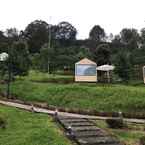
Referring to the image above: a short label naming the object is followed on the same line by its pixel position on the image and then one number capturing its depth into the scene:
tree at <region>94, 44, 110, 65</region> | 26.80
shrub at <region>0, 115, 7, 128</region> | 10.49
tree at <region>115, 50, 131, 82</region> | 19.82
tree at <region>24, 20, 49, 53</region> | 37.39
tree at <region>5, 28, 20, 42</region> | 37.61
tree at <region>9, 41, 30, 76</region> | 19.62
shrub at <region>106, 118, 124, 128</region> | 11.07
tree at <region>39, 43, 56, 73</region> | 24.82
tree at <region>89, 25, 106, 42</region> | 46.62
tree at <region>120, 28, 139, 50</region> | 37.18
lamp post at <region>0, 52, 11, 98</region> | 19.11
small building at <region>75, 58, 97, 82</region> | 20.59
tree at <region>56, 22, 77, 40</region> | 46.10
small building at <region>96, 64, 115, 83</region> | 21.58
